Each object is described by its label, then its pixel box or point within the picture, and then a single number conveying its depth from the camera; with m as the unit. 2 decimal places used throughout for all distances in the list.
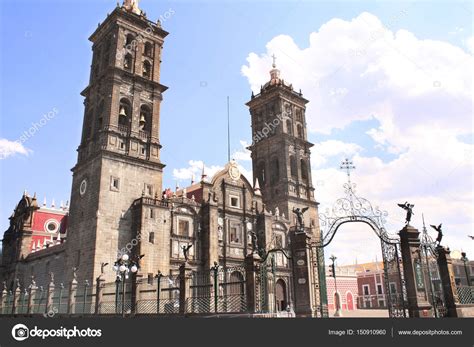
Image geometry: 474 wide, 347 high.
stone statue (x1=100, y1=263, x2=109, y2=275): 26.75
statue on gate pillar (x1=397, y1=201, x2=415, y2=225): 18.75
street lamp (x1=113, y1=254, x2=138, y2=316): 17.74
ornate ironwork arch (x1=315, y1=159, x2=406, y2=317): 18.28
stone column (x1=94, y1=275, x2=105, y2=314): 24.08
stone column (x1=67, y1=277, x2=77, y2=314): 25.50
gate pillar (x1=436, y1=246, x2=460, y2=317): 18.48
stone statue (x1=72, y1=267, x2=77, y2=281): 28.15
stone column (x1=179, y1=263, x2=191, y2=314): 18.42
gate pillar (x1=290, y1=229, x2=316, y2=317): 16.75
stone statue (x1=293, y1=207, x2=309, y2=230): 18.39
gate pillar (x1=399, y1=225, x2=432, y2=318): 16.88
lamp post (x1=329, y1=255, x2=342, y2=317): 22.67
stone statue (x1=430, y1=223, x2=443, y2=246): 20.06
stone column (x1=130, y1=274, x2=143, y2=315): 21.07
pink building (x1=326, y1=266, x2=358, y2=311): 47.95
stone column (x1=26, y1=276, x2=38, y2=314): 29.14
